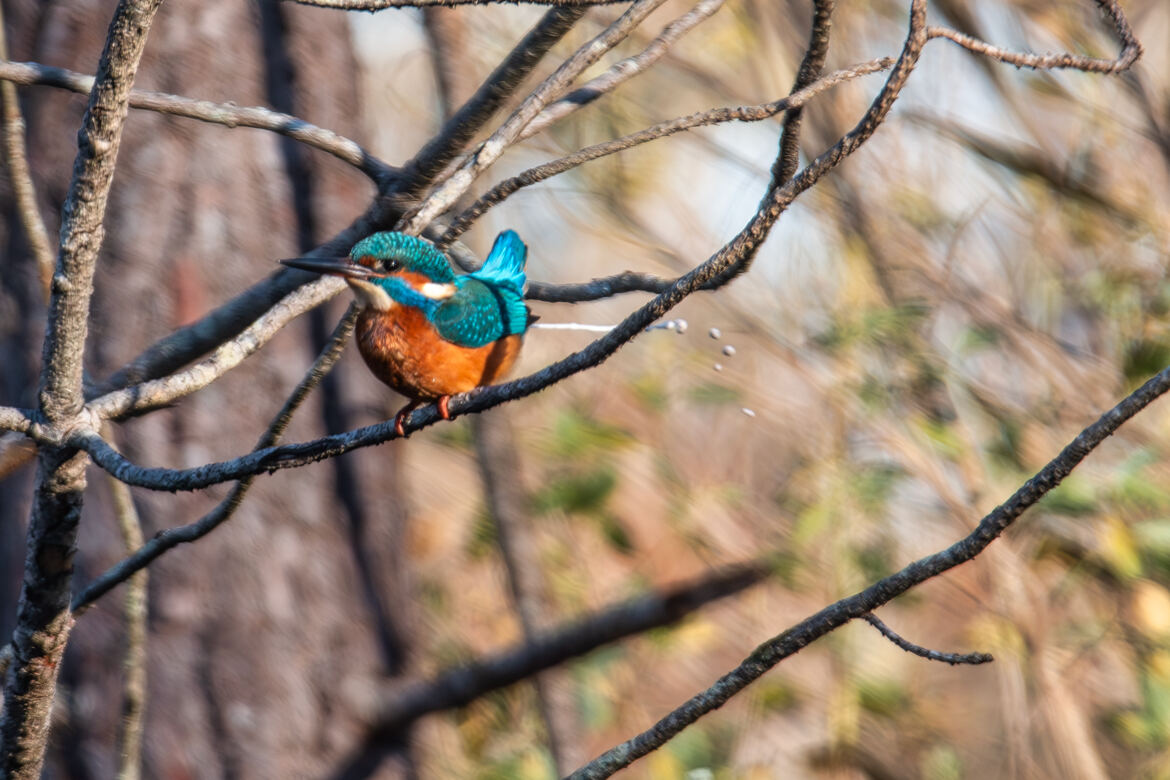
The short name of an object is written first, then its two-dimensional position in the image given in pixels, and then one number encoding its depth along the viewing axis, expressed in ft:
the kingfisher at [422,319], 16.71
